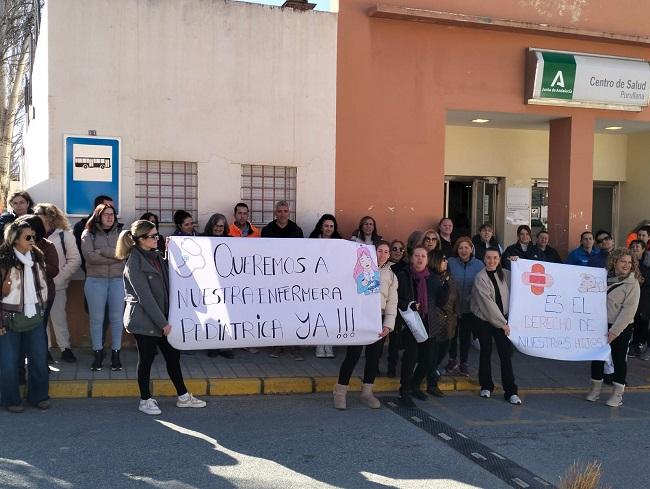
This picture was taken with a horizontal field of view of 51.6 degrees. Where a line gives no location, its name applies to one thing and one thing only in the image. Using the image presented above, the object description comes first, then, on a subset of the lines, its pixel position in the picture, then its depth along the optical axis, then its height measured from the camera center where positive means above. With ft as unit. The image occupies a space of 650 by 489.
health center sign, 35.01 +6.93
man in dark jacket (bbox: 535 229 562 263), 34.22 -2.04
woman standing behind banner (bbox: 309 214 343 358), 30.17 -0.98
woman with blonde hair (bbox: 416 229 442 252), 25.27 -1.24
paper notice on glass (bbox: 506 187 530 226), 43.47 +0.32
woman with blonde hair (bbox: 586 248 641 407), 24.57 -3.66
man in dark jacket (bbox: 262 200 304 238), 30.01 -0.94
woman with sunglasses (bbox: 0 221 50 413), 20.66 -3.58
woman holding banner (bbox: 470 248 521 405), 24.25 -3.75
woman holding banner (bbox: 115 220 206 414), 20.34 -2.83
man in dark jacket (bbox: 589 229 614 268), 33.78 -2.07
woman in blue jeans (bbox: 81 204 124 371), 25.43 -2.89
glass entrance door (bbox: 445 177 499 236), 43.42 +0.62
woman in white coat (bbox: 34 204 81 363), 25.53 -2.30
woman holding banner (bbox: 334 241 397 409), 22.93 -4.90
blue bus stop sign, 29.19 +1.39
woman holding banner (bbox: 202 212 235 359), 27.99 -1.04
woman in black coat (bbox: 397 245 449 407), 23.70 -3.45
